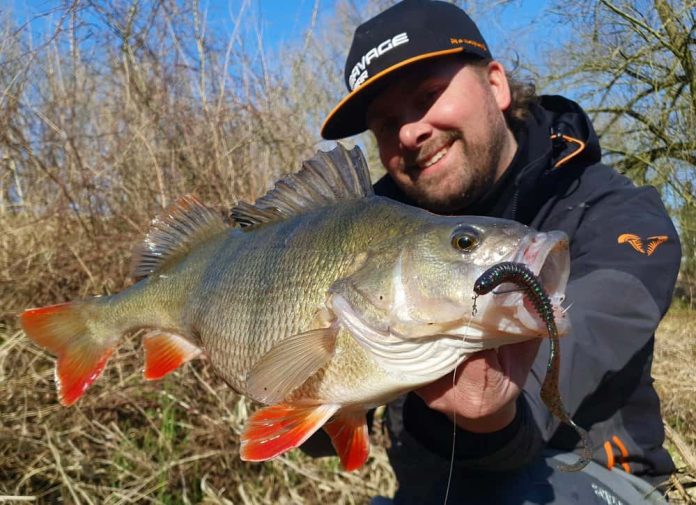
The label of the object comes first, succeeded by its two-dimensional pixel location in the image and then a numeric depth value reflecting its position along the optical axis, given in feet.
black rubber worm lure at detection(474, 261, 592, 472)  1.01
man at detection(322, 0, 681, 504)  1.52
